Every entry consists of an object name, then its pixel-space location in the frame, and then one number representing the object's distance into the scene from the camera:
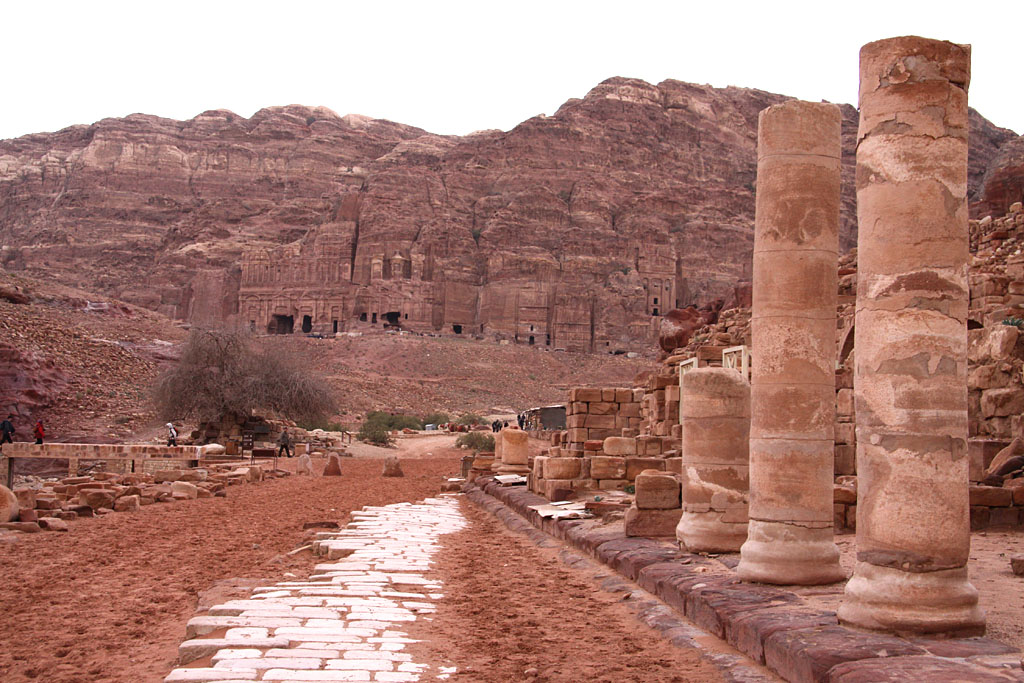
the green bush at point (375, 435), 40.12
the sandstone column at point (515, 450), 21.34
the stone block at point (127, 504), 15.35
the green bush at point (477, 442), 37.69
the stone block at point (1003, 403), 12.75
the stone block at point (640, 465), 15.62
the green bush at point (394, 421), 49.00
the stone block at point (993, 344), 13.33
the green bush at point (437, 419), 54.78
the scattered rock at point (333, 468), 25.31
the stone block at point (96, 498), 15.29
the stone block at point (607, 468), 15.75
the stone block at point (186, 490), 17.62
